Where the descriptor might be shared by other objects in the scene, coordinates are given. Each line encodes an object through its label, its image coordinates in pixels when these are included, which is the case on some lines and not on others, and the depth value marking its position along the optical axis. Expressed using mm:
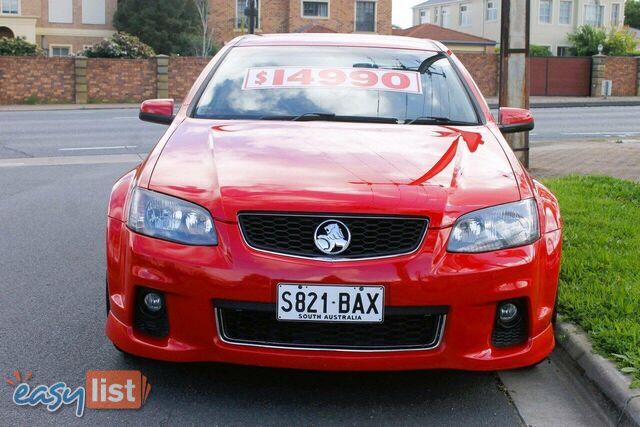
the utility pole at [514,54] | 10281
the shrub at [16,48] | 34719
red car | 3254
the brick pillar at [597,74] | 42188
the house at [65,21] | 48500
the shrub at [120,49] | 35812
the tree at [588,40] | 55562
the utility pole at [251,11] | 31156
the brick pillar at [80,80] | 33938
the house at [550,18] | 61531
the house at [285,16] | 51062
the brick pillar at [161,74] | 35250
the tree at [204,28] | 47891
